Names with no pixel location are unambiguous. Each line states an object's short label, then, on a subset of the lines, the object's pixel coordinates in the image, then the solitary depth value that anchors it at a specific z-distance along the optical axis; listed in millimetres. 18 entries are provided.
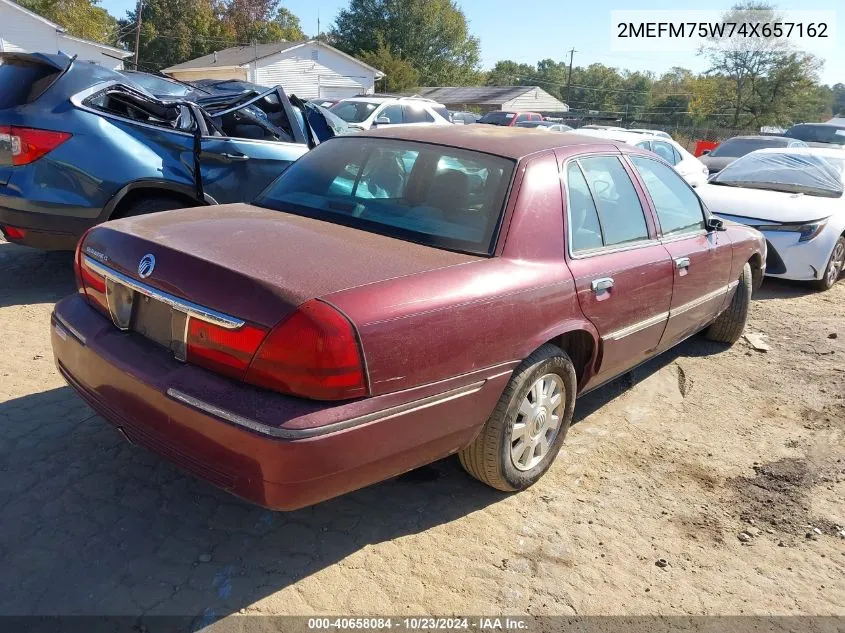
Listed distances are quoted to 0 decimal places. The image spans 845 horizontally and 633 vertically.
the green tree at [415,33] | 57656
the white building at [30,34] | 27969
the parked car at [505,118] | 23930
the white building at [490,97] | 52219
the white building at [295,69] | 37062
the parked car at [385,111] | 15266
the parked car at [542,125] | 21812
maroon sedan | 2275
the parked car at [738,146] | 16517
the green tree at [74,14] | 42719
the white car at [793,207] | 7059
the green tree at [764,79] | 47031
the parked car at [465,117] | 25517
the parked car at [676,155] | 10680
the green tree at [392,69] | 51156
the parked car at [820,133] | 20656
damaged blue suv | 4840
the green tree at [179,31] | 52594
